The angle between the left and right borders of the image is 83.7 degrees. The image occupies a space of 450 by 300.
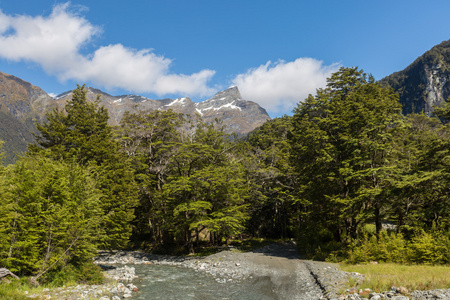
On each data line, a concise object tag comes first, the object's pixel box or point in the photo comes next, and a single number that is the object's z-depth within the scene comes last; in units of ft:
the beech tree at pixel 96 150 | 82.07
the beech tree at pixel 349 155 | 71.72
